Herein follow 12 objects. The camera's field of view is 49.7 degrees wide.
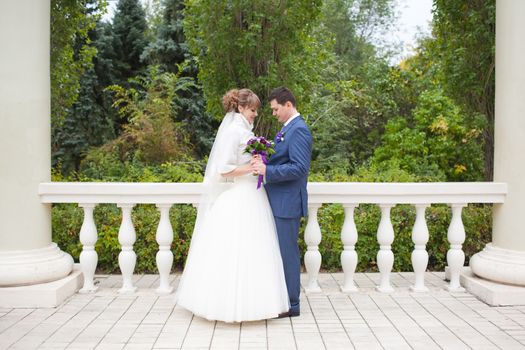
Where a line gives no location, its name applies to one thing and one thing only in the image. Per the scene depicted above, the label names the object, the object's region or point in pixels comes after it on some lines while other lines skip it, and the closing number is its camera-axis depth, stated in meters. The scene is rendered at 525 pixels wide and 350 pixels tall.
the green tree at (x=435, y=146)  11.54
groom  4.84
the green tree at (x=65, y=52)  8.70
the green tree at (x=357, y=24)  19.52
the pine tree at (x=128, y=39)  16.88
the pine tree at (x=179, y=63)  15.29
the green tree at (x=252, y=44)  7.56
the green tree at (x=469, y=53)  7.55
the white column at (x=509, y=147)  5.29
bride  4.66
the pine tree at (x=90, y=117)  15.38
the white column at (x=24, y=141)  5.16
